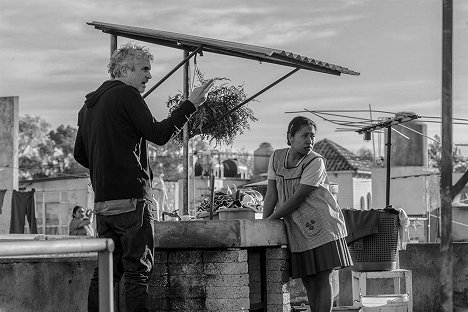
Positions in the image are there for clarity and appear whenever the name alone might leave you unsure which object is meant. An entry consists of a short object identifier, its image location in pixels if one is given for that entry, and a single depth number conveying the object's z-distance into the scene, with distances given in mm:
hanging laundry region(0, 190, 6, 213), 27938
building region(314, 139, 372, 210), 46719
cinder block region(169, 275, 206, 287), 6586
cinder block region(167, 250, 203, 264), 6602
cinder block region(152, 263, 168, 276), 6633
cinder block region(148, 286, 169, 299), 6617
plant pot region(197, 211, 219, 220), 8905
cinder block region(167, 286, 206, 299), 6578
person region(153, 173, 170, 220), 16488
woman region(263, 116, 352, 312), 6812
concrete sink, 6500
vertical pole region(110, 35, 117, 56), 8430
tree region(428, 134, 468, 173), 38644
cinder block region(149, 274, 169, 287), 6629
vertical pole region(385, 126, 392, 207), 11398
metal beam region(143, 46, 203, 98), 8078
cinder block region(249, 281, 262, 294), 7102
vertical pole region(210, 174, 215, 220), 8112
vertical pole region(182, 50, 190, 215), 8945
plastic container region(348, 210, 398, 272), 8906
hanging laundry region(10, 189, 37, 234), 27545
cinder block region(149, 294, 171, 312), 6613
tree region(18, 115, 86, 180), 72000
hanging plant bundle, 9047
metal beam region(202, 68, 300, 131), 8781
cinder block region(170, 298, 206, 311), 6570
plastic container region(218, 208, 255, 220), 7773
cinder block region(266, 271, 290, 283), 6988
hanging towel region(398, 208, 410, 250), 9014
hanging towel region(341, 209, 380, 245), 8703
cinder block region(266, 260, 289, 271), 7012
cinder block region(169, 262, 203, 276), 6594
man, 5855
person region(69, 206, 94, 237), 16672
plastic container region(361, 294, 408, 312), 8789
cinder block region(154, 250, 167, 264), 6625
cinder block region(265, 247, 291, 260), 7027
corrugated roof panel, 7926
